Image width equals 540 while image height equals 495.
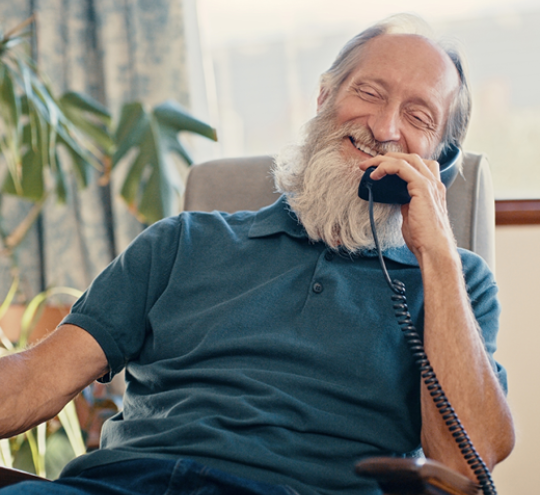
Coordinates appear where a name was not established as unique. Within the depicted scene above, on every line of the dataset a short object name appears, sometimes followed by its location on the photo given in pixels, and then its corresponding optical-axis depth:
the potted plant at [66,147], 1.65
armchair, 1.38
